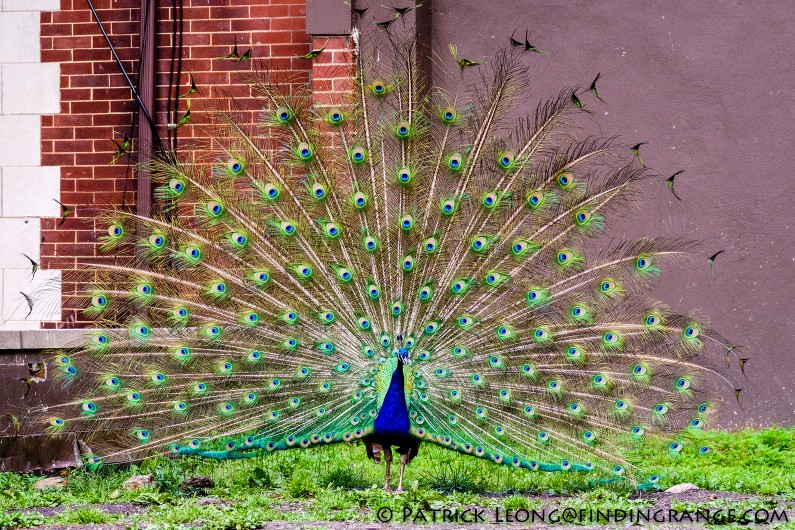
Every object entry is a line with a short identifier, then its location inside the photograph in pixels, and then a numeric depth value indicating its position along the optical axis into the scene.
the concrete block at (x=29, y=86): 16.95
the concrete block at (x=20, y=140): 16.91
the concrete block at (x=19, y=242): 16.80
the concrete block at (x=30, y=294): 16.64
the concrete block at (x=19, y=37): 16.97
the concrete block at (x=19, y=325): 16.61
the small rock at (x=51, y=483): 13.58
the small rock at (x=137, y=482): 13.34
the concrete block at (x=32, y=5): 17.02
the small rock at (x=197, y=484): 13.09
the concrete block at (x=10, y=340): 14.23
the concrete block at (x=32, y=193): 16.86
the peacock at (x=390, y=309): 12.80
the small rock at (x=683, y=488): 13.08
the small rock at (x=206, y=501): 12.42
